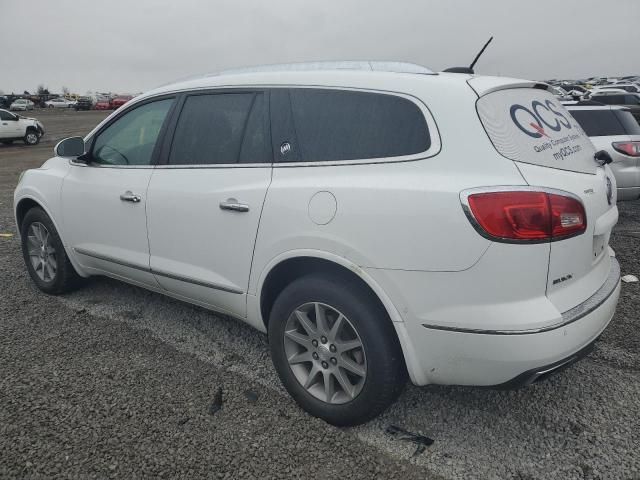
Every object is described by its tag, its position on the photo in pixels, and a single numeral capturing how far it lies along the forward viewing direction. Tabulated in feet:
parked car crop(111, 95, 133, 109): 199.21
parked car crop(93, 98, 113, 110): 204.13
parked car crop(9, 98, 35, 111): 174.09
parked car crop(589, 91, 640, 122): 65.57
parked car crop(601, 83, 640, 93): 110.48
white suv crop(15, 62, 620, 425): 6.68
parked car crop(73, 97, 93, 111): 196.03
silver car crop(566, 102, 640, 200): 22.30
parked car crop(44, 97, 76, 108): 221.05
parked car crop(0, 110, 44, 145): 66.33
